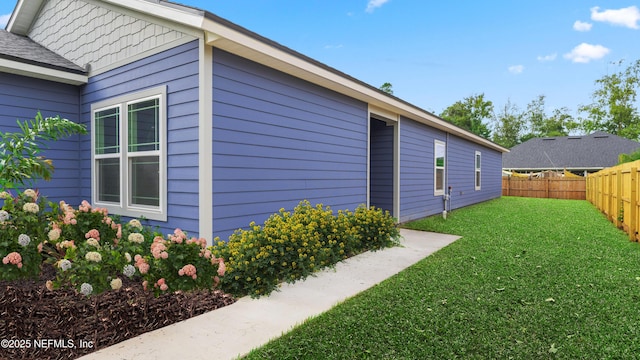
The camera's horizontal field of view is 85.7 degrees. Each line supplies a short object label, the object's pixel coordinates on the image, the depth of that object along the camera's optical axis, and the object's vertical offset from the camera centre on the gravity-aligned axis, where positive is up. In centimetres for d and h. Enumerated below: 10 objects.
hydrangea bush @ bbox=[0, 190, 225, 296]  281 -68
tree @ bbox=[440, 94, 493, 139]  3975 +776
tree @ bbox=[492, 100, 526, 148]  4216 +670
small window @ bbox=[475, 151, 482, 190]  1447 +48
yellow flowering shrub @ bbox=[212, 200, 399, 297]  350 -83
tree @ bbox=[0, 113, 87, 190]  364 +20
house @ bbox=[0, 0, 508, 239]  398 +95
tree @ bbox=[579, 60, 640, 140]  3225 +751
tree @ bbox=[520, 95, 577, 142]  4003 +688
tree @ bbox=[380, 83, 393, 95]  3369 +900
